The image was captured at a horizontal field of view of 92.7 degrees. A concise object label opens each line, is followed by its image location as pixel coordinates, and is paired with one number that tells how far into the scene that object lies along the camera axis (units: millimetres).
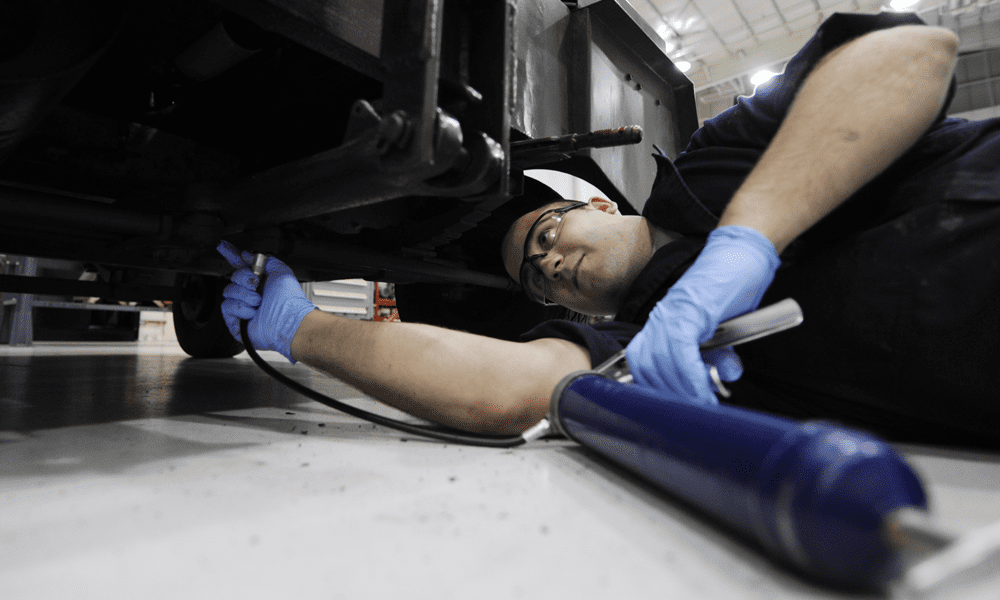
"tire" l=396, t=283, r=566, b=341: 1771
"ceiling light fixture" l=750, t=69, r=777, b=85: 6469
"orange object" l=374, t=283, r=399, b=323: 4764
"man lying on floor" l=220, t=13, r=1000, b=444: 668
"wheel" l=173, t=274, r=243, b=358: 2244
